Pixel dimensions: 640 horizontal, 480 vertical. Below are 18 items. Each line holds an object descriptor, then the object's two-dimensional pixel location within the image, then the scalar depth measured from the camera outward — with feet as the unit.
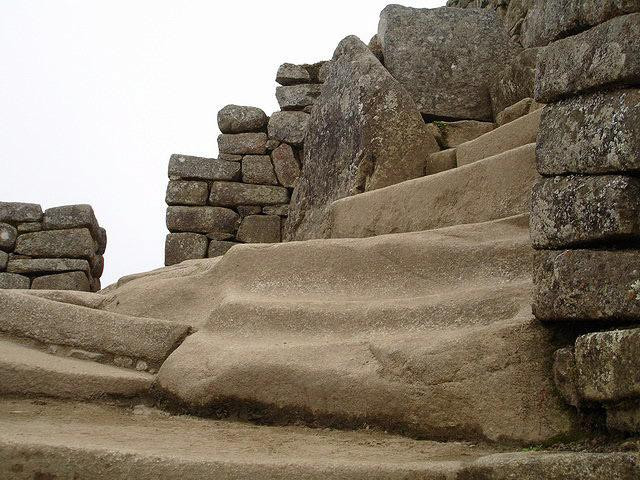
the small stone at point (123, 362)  12.90
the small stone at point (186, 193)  35.96
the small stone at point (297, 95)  36.55
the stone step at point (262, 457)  8.39
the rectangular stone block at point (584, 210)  9.04
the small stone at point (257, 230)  35.91
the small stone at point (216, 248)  35.37
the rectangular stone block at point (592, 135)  9.00
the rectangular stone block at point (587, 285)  8.89
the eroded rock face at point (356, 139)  19.25
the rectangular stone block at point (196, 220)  35.65
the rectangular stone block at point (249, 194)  36.24
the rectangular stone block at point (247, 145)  36.83
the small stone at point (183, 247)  35.06
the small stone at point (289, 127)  36.50
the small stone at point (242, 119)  37.09
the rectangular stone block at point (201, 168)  36.27
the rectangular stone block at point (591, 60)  9.05
